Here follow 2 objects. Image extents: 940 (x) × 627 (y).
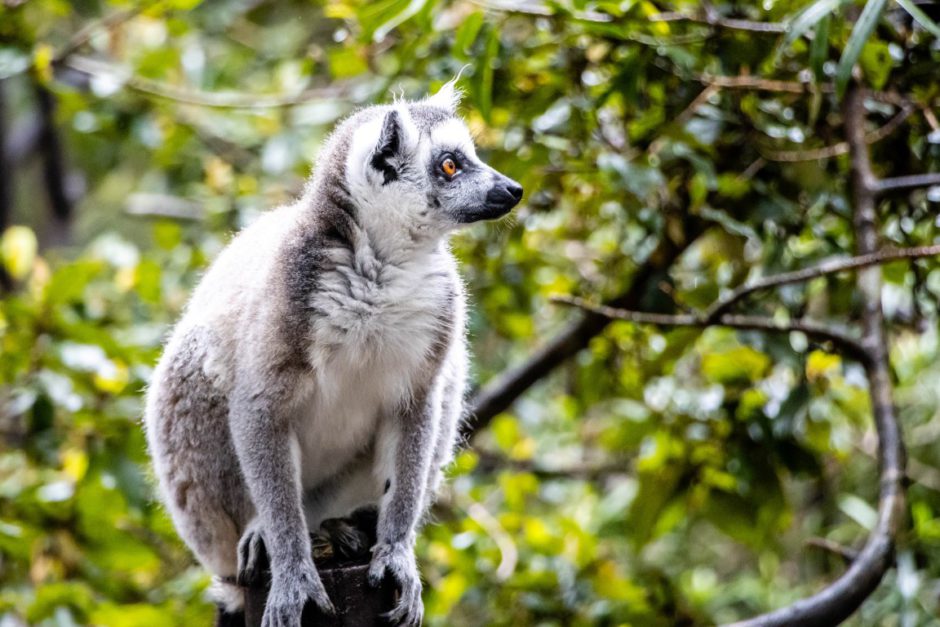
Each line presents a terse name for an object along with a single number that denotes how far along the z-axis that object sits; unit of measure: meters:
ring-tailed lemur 6.39
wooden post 5.80
